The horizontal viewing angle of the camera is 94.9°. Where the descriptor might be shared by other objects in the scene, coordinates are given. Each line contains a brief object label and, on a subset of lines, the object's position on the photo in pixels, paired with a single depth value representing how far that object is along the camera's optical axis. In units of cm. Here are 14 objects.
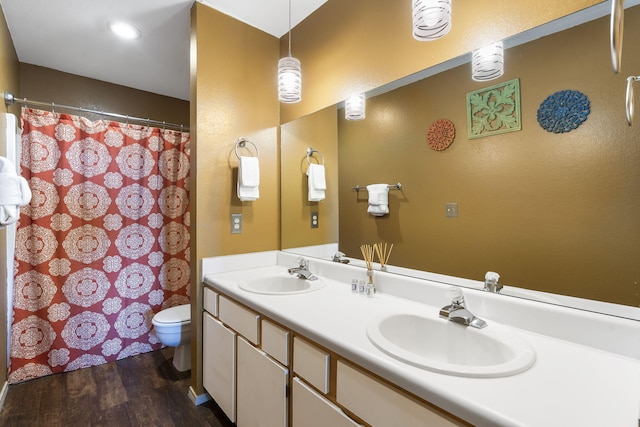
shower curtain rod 183
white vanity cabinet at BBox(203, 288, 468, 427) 78
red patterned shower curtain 205
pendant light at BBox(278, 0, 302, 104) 167
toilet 204
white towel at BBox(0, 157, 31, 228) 119
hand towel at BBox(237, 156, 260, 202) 186
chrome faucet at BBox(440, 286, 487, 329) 100
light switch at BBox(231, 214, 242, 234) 195
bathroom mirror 88
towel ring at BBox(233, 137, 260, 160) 196
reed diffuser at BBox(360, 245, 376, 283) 145
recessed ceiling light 193
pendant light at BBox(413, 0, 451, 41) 105
